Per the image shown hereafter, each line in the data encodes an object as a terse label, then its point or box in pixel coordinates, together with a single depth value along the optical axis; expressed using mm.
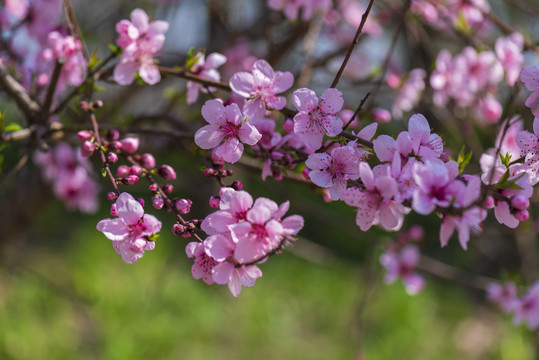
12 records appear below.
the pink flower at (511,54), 779
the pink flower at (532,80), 600
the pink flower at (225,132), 595
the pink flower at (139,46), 651
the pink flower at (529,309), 822
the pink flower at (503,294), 857
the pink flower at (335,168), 590
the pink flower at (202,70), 656
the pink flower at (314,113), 599
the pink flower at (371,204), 574
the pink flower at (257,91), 614
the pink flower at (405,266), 937
